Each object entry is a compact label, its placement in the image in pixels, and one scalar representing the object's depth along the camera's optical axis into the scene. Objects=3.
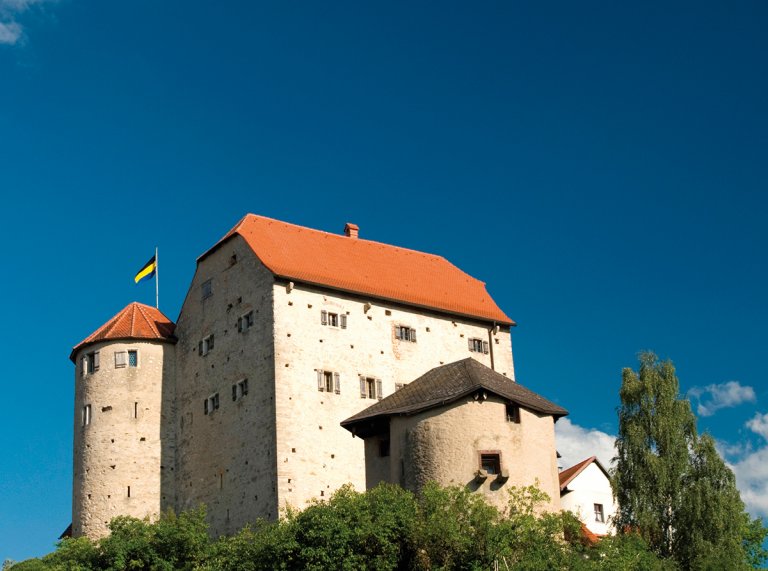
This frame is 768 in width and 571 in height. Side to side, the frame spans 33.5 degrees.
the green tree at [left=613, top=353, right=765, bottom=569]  51.25
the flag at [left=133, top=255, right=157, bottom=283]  72.56
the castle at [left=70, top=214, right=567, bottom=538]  59.62
